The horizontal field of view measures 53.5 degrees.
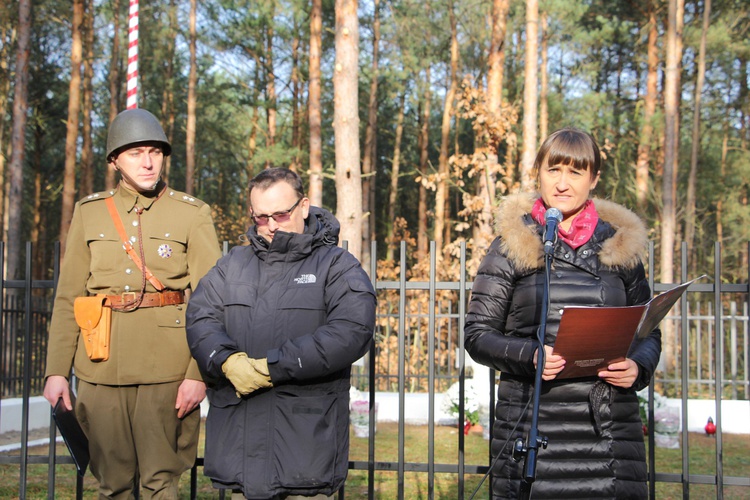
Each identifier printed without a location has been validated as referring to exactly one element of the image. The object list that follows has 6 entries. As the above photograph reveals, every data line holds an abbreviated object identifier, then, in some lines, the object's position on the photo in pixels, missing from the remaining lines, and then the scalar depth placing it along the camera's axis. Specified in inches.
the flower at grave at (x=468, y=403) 412.5
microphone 88.1
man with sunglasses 106.1
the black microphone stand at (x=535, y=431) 83.7
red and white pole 197.2
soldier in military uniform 125.9
